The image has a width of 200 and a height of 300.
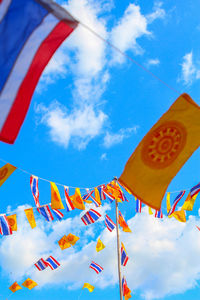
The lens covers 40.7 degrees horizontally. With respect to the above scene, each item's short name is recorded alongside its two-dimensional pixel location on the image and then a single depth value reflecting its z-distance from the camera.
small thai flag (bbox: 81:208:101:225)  15.91
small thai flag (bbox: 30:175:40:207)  12.57
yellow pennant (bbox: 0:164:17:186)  10.53
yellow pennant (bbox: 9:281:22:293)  20.86
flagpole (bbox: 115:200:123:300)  14.50
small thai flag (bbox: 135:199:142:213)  15.09
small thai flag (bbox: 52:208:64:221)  14.42
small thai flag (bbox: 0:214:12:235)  13.06
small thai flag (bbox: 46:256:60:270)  18.28
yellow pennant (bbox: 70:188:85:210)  13.37
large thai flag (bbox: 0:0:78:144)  4.34
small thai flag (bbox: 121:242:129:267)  16.28
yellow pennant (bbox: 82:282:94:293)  21.55
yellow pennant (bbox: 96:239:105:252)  17.95
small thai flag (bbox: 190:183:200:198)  12.97
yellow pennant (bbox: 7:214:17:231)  13.66
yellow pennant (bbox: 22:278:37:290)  20.95
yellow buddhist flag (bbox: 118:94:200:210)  6.11
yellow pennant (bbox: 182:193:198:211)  13.51
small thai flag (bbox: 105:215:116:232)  17.03
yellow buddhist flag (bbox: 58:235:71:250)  17.22
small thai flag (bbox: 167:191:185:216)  13.95
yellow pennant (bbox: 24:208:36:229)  13.88
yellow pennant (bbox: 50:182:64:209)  11.70
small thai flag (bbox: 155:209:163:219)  15.34
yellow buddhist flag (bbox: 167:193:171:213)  14.41
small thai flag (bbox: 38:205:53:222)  14.10
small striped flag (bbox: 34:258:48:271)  18.16
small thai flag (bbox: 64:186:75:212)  13.52
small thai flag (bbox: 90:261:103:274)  19.23
